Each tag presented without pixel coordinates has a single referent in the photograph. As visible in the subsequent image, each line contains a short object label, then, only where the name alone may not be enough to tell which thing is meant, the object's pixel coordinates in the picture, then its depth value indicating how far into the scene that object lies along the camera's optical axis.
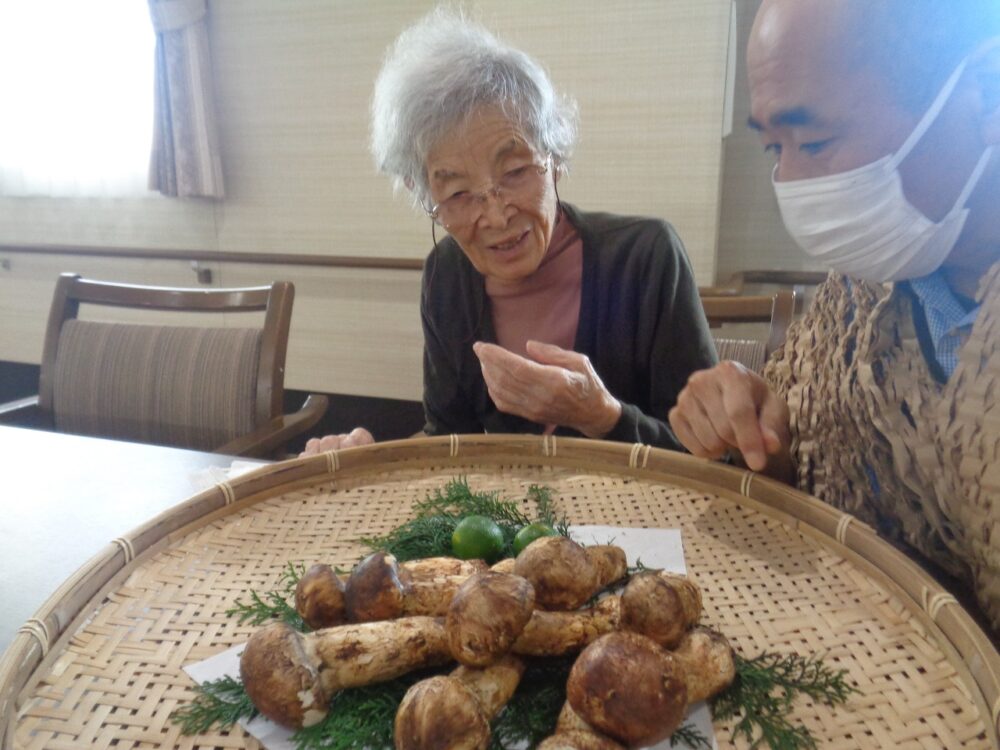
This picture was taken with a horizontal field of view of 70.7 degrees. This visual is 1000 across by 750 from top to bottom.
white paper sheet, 0.55
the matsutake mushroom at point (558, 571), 0.63
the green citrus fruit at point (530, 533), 0.73
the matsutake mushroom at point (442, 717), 0.48
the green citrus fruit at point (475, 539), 0.74
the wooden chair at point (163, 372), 1.38
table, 0.78
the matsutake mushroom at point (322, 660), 0.53
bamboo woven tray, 0.55
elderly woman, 1.10
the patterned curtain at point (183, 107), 2.53
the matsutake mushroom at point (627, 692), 0.49
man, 0.61
